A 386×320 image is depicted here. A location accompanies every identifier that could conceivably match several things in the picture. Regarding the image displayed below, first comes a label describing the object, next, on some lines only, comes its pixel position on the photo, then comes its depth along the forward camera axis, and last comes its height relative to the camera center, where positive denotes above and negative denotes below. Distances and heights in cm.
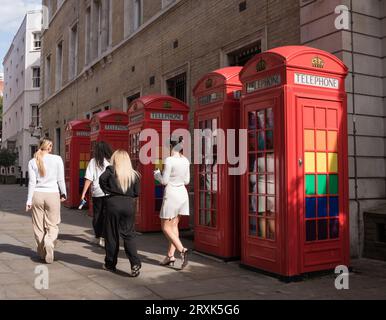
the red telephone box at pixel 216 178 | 699 +4
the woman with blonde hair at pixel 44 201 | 675 -29
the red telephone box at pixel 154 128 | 970 +102
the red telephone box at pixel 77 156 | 1506 +83
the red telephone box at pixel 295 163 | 576 +23
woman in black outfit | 599 -29
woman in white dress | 648 -23
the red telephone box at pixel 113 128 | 1227 +144
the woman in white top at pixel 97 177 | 769 +7
